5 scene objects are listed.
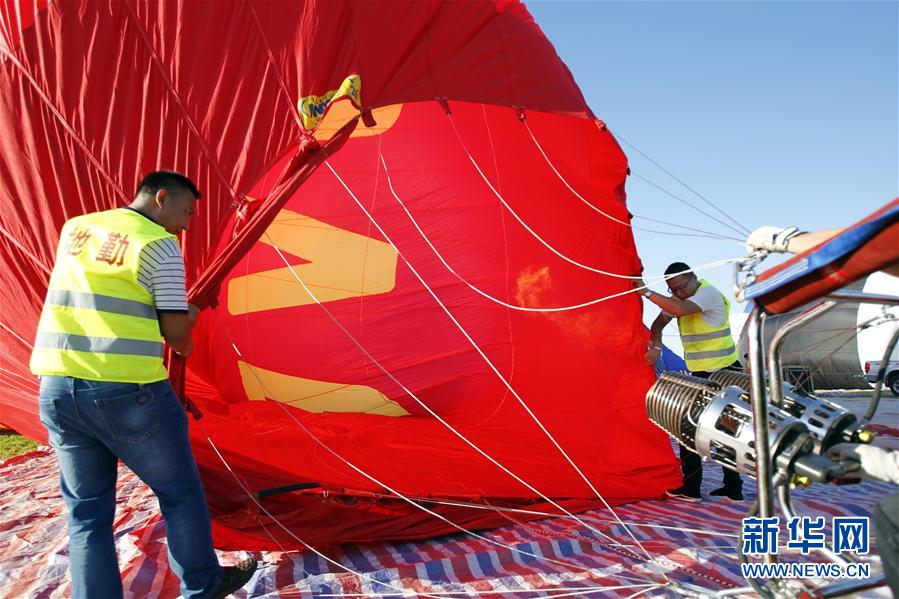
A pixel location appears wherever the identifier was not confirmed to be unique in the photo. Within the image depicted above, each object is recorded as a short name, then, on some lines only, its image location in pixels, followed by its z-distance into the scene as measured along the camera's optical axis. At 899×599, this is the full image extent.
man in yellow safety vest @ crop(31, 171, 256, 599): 1.69
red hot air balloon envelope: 2.58
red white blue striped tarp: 2.14
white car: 10.92
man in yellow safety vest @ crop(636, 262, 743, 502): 3.25
